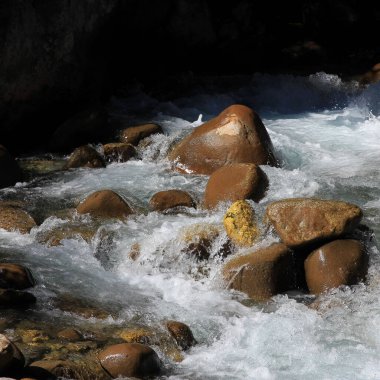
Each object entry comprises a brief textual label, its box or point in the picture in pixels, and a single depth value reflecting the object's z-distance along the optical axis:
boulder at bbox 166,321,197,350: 10.70
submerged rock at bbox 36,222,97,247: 13.85
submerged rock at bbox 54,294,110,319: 11.35
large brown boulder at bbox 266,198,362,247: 12.55
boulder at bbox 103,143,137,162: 18.41
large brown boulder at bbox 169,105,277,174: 16.62
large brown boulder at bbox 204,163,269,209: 14.77
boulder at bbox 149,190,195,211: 15.02
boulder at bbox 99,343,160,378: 9.81
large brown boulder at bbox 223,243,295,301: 12.08
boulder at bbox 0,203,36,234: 14.35
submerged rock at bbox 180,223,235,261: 13.09
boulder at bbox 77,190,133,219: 14.69
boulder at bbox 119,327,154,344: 10.66
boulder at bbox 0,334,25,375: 8.98
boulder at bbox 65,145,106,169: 18.05
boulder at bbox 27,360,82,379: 9.45
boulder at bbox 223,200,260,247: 13.11
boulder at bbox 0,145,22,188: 16.73
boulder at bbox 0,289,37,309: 11.24
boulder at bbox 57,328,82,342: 10.50
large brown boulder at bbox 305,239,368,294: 12.10
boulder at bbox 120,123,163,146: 19.28
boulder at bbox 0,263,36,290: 11.76
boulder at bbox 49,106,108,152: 19.28
